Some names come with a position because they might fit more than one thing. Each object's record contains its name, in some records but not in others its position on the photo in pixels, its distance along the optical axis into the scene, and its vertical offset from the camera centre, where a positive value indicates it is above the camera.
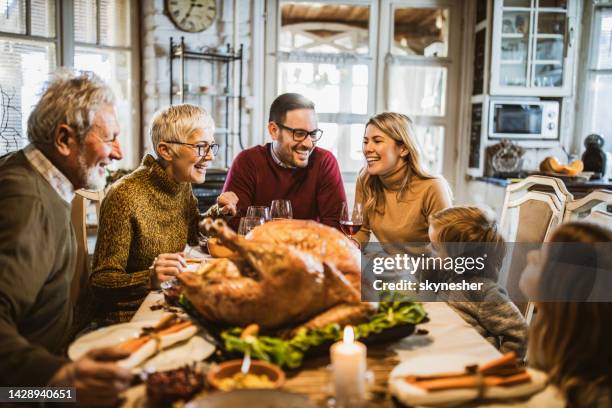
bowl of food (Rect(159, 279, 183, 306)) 1.44 -0.45
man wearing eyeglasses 2.70 -0.22
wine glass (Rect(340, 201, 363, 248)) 1.97 -0.32
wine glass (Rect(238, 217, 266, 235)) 1.75 -0.31
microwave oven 4.68 +0.17
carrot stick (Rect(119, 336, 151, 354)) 1.05 -0.43
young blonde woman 2.44 -0.25
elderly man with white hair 0.98 -0.21
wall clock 4.47 +0.99
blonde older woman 1.74 -0.32
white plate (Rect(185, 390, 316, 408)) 0.86 -0.44
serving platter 1.09 -0.44
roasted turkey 1.08 -0.32
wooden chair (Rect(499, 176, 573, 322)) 2.16 -0.36
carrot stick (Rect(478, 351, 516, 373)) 0.97 -0.41
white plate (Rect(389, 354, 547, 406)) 0.90 -0.44
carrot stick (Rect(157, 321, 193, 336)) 1.16 -0.44
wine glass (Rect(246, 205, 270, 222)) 1.88 -0.29
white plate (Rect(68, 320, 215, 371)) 1.06 -0.46
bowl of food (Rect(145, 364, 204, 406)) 0.91 -0.45
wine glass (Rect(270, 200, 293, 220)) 2.04 -0.30
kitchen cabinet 4.56 +0.77
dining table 0.97 -0.48
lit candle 0.89 -0.41
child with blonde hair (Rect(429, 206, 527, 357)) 1.60 -0.47
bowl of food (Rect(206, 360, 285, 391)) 0.95 -0.45
